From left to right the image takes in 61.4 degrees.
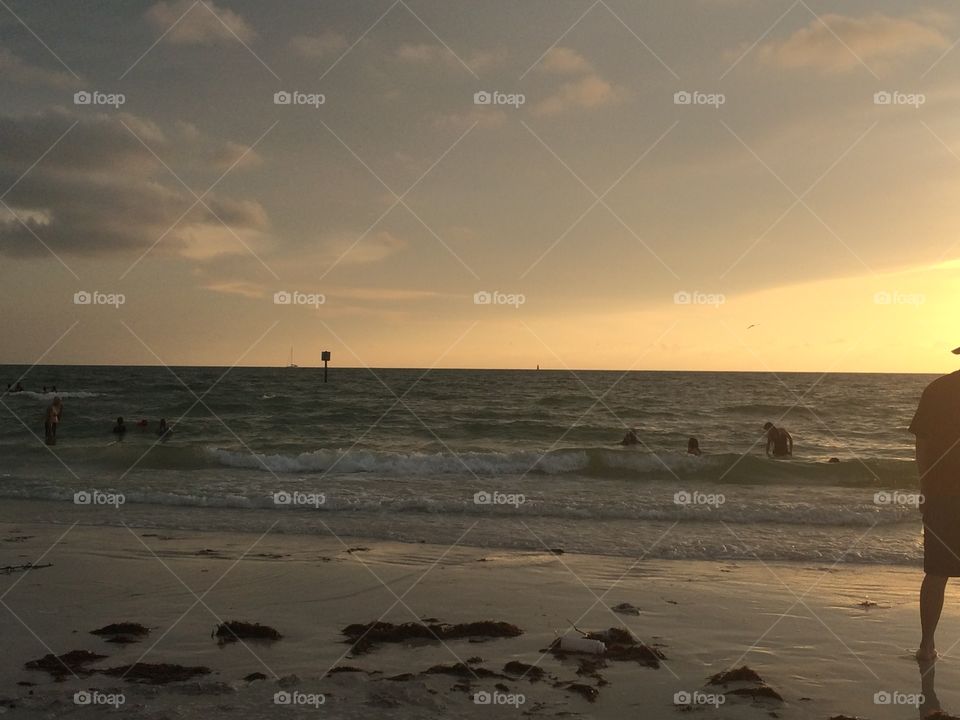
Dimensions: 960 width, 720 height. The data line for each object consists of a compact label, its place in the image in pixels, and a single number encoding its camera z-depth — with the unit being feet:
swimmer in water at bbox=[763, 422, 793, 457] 83.05
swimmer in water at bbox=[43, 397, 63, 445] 96.53
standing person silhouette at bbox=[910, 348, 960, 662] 19.11
